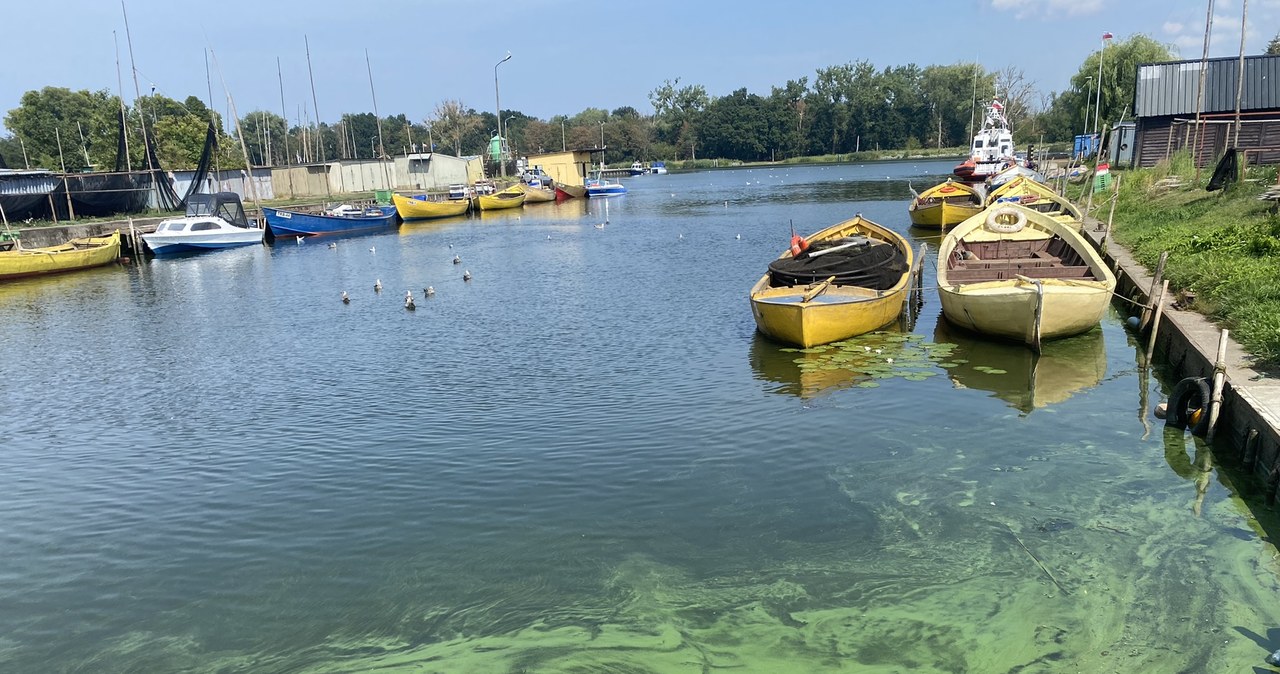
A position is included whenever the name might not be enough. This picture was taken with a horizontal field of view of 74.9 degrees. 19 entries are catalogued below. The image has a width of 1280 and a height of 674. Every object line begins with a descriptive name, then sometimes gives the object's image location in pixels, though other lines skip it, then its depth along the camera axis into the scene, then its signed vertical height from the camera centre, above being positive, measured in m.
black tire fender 10.16 -3.23
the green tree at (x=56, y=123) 73.56 +6.76
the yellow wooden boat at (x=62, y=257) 30.77 -2.18
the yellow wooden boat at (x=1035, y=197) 27.92 -1.60
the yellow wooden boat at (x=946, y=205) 35.22 -2.07
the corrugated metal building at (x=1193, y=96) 37.72 +2.12
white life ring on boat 19.48 -1.60
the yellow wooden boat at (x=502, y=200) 62.03 -1.66
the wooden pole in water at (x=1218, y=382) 9.84 -2.78
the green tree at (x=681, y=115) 154.12 +10.12
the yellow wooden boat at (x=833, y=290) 14.84 -2.41
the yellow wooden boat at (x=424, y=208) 54.59 -1.77
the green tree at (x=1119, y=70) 62.16 +5.79
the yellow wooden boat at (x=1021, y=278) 14.02 -2.29
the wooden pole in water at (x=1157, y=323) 13.17 -2.79
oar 15.22 -2.35
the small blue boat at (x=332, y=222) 44.62 -1.95
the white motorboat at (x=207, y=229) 38.78 -1.71
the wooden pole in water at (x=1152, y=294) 13.61 -2.51
